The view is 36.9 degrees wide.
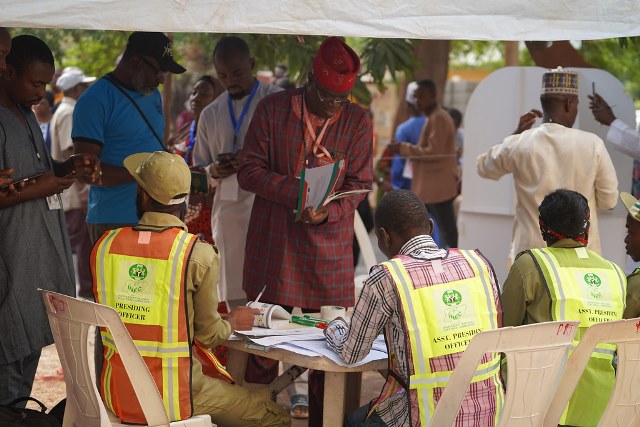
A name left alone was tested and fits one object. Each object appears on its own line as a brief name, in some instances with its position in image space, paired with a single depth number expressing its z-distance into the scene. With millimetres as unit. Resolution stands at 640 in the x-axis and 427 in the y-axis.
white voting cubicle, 6684
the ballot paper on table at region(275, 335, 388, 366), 3674
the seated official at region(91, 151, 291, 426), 3572
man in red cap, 4914
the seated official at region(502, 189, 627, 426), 3738
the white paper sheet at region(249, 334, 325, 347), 3850
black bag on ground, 3902
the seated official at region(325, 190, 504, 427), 3344
